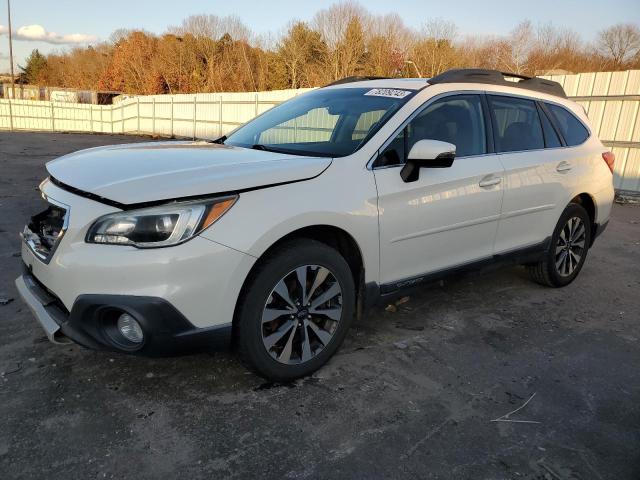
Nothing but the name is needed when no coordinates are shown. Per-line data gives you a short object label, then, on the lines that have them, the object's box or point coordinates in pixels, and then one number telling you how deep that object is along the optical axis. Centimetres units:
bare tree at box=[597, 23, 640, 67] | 3816
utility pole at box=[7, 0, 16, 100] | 3909
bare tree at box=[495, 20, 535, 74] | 3381
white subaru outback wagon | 228
